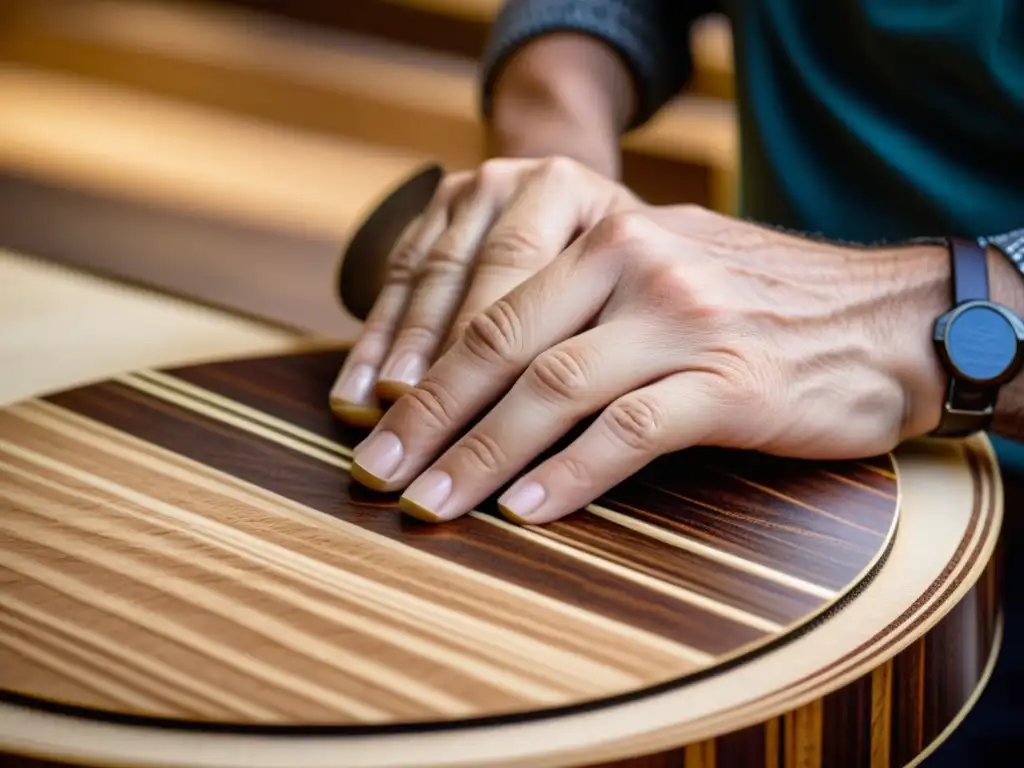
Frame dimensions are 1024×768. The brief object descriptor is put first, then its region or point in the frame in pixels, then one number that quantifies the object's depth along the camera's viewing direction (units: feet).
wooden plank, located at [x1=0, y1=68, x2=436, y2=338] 9.29
